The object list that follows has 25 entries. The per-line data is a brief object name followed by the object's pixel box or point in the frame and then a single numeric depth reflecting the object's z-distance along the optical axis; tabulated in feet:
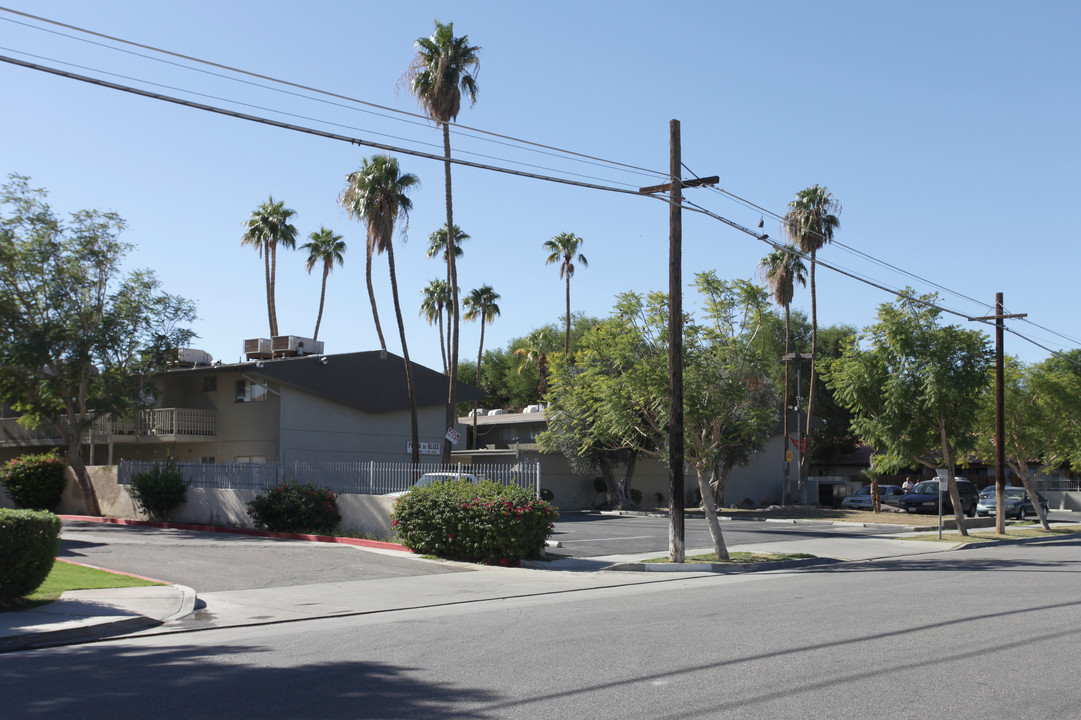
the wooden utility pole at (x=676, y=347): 62.85
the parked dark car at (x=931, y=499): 138.82
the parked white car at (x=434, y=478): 73.92
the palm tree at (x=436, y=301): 188.96
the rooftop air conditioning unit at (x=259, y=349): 118.62
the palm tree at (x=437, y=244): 165.37
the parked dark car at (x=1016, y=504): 134.14
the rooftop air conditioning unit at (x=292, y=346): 118.83
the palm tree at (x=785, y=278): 165.68
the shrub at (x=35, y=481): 102.83
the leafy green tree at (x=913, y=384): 87.56
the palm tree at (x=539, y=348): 216.33
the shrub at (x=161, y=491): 91.91
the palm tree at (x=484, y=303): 194.29
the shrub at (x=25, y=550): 37.40
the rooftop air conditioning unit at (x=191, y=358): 117.29
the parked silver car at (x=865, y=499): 147.74
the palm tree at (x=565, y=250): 187.62
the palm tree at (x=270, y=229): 154.40
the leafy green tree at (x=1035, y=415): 109.50
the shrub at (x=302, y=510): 79.15
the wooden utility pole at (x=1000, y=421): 99.50
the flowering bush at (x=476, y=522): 62.59
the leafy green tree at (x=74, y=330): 95.35
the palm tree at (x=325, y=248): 164.76
